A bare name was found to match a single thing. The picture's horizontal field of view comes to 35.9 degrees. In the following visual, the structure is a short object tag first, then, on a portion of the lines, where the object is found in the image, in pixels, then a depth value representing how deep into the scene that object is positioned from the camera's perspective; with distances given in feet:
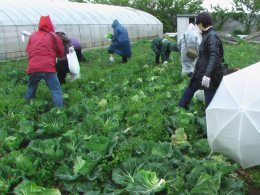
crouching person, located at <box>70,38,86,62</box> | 34.49
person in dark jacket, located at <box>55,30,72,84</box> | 25.79
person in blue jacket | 36.60
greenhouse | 41.52
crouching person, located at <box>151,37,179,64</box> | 34.93
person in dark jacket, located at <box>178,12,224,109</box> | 16.78
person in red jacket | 21.11
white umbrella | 12.62
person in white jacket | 24.95
